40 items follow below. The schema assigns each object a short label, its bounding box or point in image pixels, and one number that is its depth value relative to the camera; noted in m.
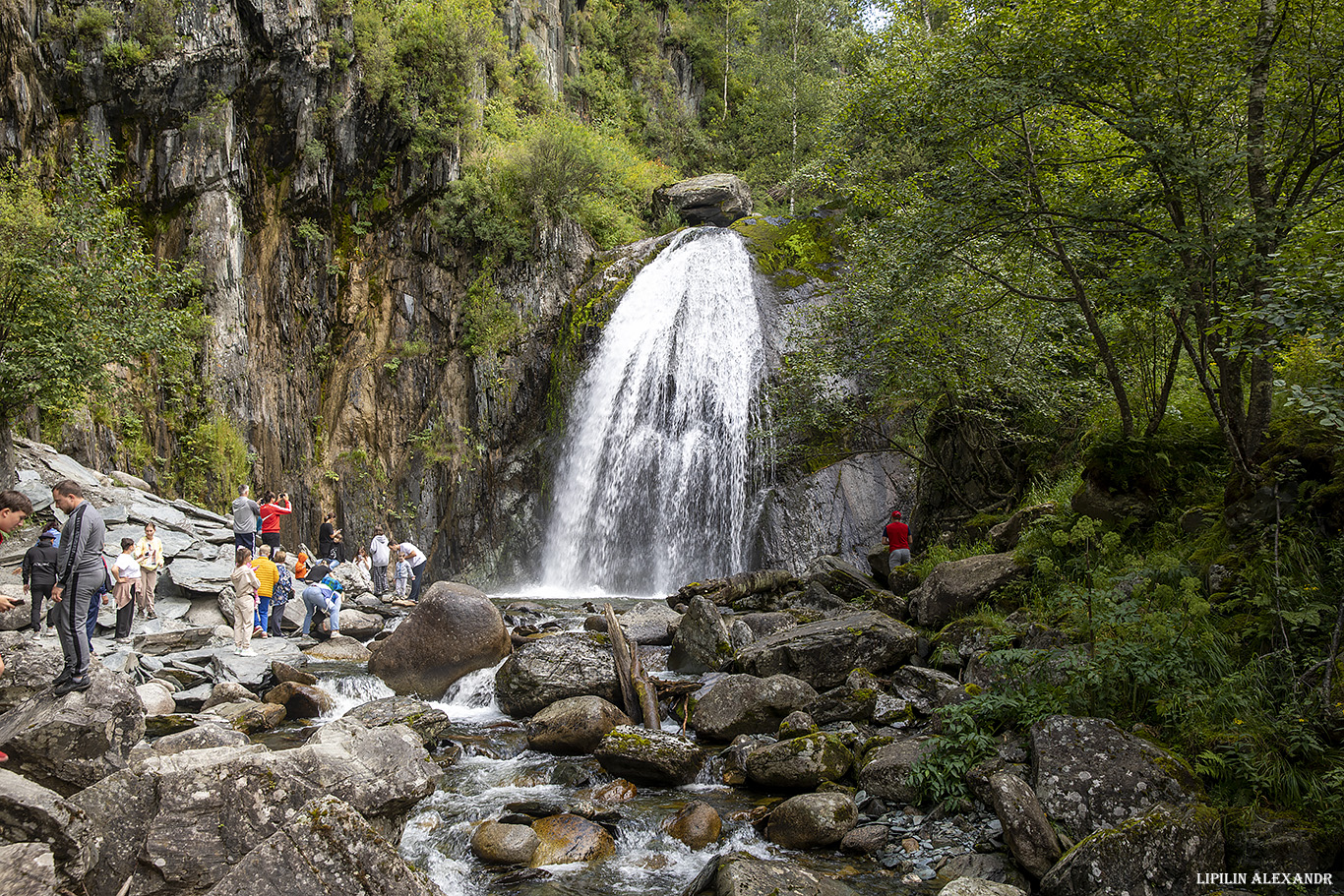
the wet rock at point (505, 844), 5.46
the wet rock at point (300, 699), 8.81
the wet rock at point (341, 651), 11.27
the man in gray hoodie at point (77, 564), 5.80
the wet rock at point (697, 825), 5.68
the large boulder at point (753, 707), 7.54
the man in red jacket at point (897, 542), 13.05
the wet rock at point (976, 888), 4.23
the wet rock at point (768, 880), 4.52
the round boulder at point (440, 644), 9.84
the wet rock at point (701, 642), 9.79
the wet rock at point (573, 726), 7.63
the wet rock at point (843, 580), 12.56
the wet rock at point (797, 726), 6.95
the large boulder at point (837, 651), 8.33
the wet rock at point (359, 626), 12.76
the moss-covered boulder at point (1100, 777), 4.69
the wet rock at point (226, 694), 8.62
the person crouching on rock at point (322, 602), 12.23
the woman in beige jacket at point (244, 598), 10.48
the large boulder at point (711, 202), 27.61
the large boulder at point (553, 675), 8.67
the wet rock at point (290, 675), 9.55
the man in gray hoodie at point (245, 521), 12.80
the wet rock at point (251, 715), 8.16
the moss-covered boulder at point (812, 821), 5.48
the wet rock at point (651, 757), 6.68
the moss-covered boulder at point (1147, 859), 4.25
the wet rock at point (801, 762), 6.19
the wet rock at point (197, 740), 6.46
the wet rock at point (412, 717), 7.97
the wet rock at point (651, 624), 11.34
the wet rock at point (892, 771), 5.86
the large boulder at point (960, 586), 8.52
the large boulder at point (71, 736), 4.89
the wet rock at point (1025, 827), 4.67
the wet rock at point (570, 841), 5.54
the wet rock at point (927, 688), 6.74
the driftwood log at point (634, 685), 8.30
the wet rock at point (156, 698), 7.91
